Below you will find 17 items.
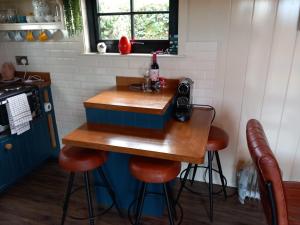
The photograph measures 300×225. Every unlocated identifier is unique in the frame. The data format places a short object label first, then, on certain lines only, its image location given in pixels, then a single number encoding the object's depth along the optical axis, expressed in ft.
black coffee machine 6.11
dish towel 6.93
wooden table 4.76
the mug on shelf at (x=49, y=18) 7.63
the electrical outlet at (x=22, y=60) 8.68
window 7.31
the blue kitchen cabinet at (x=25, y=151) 7.20
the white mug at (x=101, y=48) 7.67
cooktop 6.97
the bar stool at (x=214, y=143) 6.07
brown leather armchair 3.33
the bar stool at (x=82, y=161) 5.34
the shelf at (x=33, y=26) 7.59
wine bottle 6.74
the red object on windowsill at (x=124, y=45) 7.30
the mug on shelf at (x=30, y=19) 7.79
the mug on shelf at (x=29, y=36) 8.19
